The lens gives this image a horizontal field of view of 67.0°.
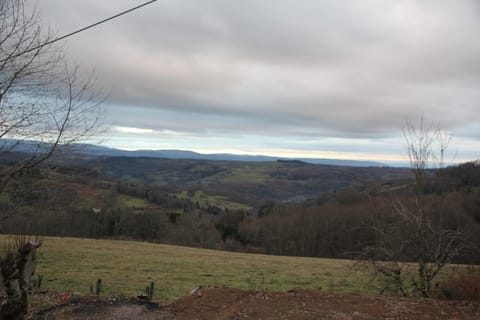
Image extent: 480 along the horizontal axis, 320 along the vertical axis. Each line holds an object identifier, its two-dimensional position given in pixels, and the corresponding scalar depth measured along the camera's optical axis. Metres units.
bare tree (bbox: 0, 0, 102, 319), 7.16
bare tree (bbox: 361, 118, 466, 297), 12.39
